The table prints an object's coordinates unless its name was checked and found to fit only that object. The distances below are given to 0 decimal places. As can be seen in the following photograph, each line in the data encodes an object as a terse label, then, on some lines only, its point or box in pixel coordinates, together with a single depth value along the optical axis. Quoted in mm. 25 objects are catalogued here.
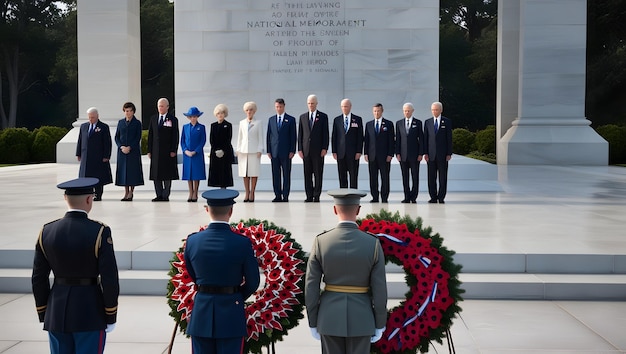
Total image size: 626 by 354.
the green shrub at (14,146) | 30656
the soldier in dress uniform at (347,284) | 4227
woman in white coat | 13555
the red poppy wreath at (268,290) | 4754
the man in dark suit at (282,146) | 13438
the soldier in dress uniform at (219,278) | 4254
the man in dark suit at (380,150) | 13305
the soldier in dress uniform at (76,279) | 4273
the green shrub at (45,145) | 30734
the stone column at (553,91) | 23906
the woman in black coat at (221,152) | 13133
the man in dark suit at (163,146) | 13500
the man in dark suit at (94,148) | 13289
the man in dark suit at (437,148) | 13102
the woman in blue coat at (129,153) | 13555
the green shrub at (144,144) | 28797
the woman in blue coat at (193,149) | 13406
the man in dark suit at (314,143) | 13258
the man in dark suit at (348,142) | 13219
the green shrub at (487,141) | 31891
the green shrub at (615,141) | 27328
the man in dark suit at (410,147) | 13227
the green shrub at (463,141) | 33500
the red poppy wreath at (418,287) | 4703
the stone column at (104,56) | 24109
